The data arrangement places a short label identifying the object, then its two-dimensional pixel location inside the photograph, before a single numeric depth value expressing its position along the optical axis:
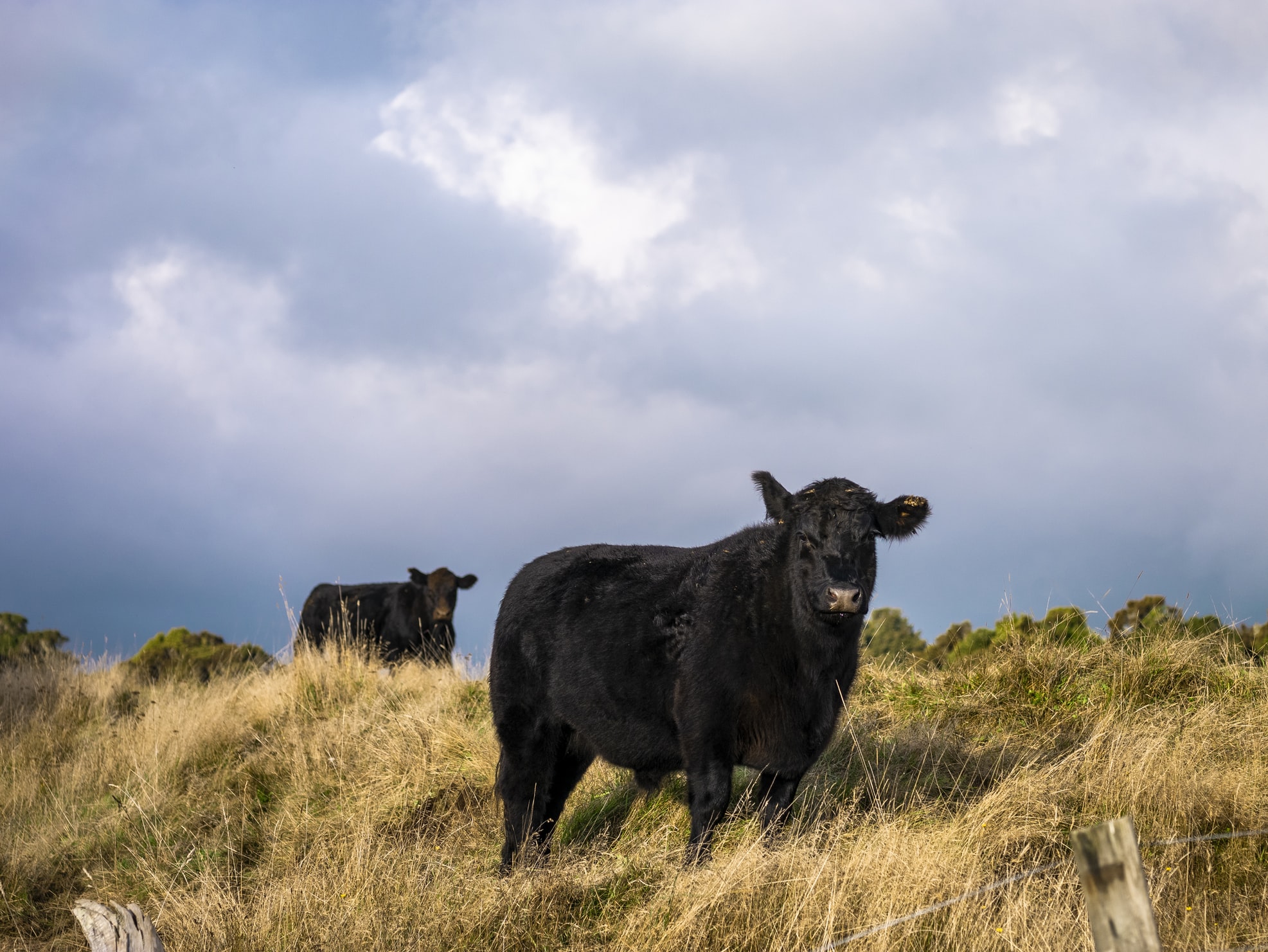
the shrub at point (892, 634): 18.22
